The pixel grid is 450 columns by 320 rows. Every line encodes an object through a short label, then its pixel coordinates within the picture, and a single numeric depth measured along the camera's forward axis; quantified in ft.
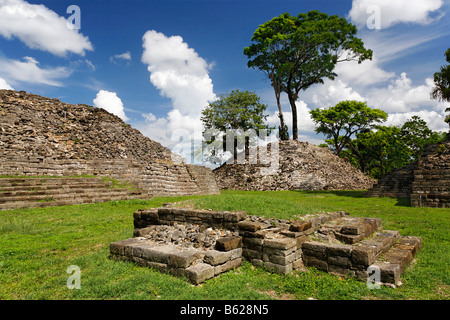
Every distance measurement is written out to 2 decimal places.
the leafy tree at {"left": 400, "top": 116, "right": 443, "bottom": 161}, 110.61
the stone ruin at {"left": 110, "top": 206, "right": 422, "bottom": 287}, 13.89
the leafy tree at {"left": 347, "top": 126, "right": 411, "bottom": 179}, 114.42
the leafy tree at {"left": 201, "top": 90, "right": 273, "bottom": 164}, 99.76
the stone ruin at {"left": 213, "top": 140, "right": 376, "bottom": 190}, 84.44
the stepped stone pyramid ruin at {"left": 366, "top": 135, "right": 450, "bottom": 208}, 41.29
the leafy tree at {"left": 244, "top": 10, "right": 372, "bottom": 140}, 90.68
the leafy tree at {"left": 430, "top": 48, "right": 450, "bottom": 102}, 57.37
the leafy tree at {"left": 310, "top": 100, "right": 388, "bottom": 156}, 112.98
